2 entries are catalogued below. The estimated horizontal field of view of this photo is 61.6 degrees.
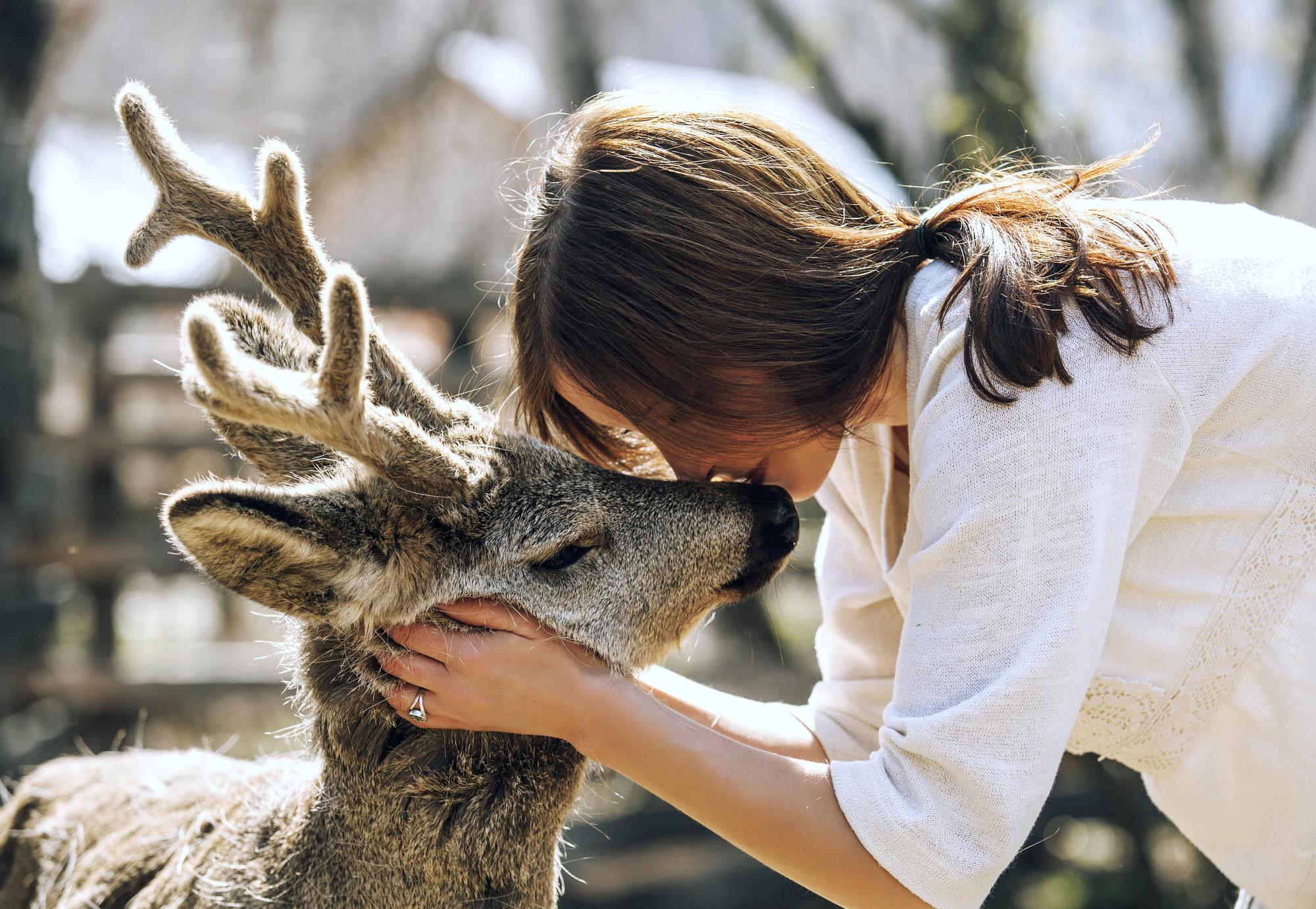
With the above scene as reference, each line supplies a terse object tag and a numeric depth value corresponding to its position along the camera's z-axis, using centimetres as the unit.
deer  192
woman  164
